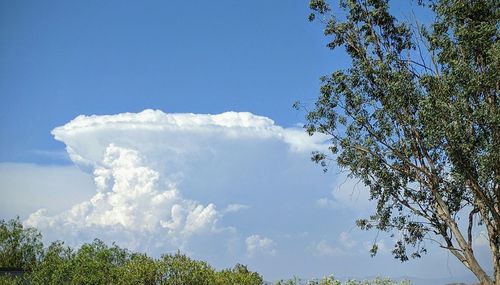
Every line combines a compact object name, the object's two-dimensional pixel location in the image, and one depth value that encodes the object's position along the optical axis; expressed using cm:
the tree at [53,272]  1944
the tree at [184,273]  1805
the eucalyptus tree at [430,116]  1916
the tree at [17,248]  2708
